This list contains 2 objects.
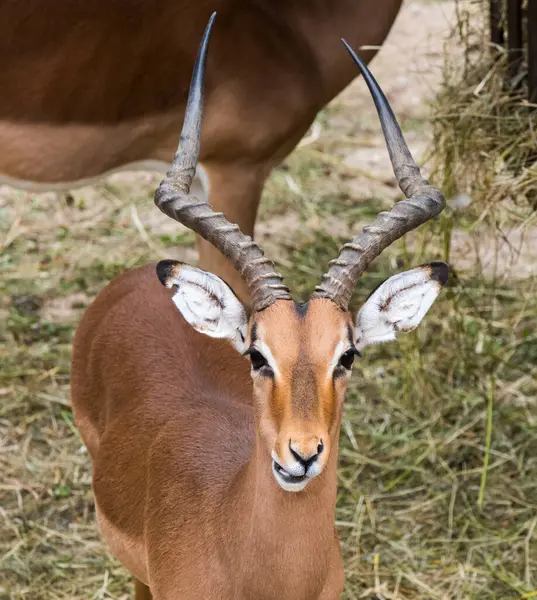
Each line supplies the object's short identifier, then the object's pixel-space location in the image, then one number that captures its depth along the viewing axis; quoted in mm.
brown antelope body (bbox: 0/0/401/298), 9109
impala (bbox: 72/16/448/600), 5840
